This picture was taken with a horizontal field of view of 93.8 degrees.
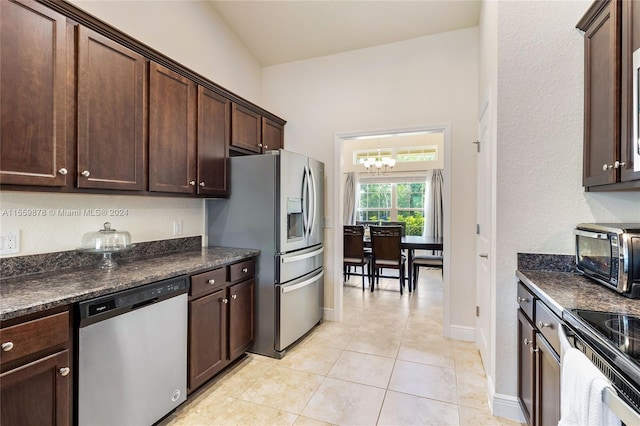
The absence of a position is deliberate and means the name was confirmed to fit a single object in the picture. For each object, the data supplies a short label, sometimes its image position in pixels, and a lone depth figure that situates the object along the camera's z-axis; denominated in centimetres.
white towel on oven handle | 81
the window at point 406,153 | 685
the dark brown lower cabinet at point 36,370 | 111
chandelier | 615
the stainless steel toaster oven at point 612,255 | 128
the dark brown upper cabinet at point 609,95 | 136
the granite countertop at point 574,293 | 118
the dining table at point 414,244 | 427
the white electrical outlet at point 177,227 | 260
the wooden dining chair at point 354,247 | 456
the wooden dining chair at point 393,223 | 631
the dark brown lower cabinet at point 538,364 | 124
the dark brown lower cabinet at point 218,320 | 201
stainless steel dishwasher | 138
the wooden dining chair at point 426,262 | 432
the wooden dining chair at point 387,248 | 437
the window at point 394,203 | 723
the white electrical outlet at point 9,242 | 156
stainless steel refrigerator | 260
